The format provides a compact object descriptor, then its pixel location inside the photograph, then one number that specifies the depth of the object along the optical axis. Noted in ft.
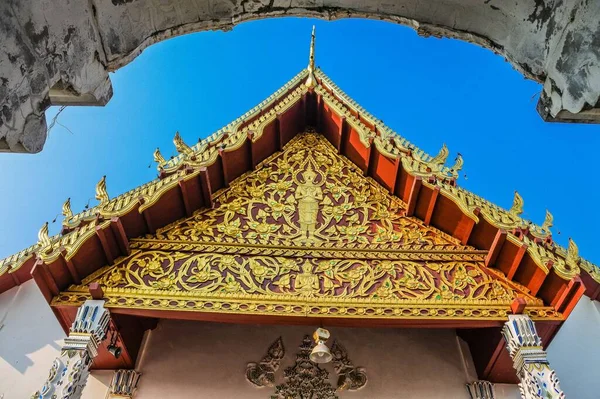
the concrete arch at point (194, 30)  5.25
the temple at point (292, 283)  13.29
